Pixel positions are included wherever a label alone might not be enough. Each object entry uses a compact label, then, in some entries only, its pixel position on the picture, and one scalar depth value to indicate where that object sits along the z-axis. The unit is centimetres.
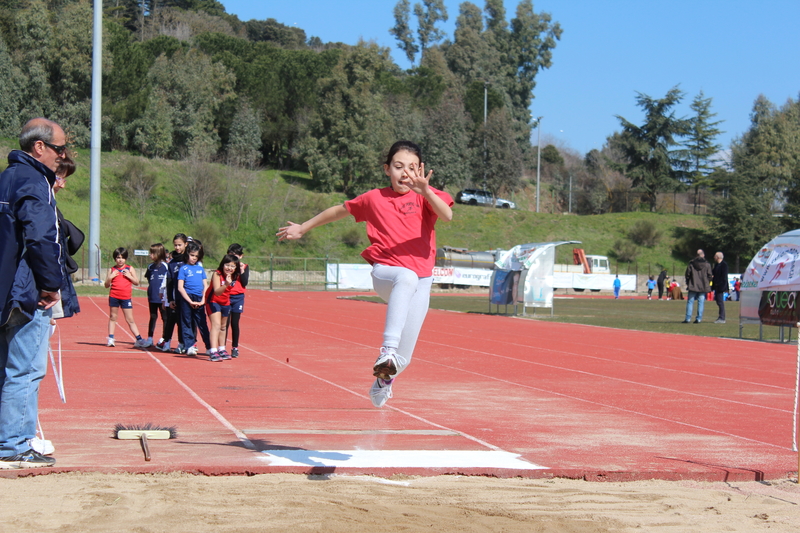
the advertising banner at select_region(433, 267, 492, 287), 5159
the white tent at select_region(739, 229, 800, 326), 1630
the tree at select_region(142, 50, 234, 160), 6675
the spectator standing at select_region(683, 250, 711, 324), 2256
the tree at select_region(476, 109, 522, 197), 7656
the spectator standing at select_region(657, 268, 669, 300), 4709
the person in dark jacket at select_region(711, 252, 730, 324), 2350
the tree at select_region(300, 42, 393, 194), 6725
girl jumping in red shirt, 544
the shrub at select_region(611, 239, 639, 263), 6362
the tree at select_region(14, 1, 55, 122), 6066
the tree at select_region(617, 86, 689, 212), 7944
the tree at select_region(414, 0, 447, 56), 11138
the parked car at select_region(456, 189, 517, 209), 7300
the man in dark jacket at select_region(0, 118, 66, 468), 499
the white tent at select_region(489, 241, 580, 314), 2464
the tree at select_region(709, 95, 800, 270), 6362
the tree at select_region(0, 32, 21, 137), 6028
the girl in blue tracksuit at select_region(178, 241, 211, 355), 1260
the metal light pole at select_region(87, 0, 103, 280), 2905
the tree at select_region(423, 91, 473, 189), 7512
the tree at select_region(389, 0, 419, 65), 11206
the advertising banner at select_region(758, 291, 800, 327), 1628
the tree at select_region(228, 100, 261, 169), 6745
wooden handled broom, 611
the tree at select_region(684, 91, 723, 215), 8100
